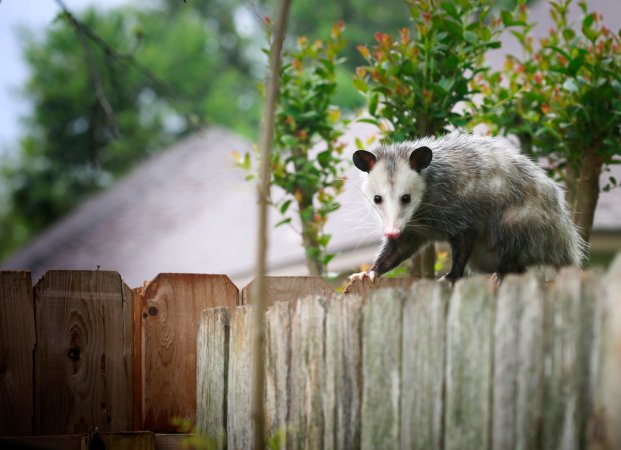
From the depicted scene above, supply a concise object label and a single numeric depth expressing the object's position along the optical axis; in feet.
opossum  8.97
